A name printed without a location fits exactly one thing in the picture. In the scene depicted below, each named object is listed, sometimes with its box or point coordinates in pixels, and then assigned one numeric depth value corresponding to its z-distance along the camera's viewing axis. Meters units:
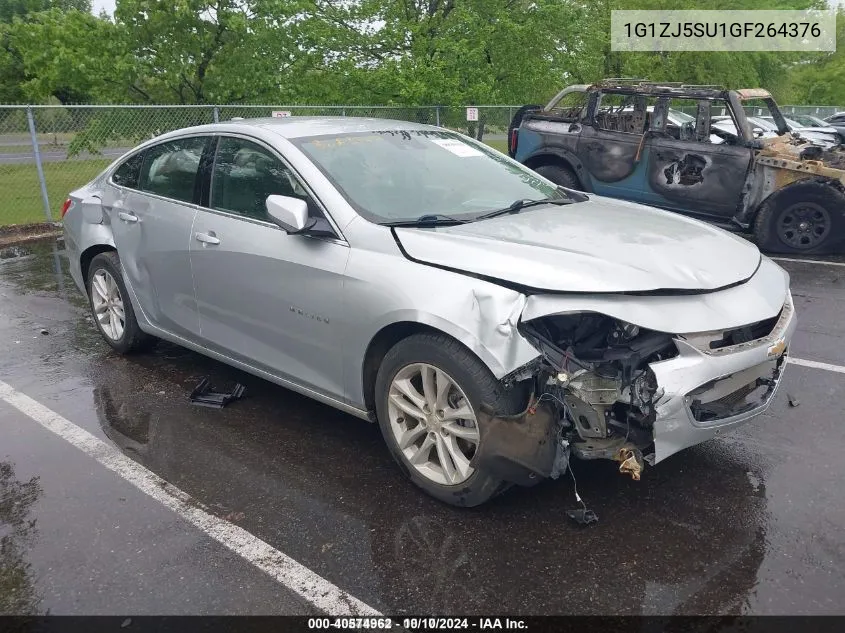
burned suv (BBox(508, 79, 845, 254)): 8.23
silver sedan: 2.92
